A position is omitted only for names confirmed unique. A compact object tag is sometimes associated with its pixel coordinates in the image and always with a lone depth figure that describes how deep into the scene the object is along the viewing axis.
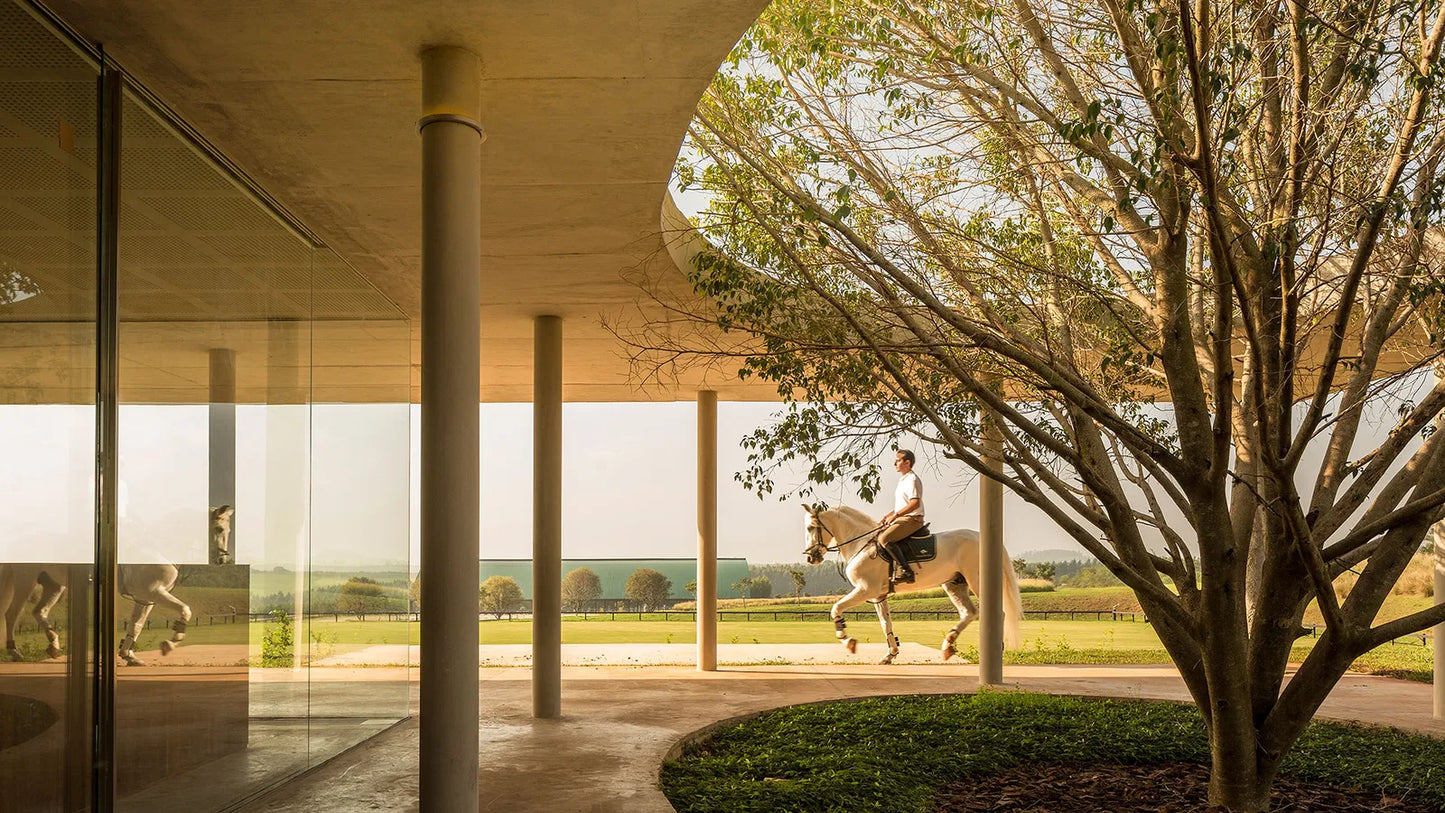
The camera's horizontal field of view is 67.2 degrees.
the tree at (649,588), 26.80
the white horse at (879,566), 14.26
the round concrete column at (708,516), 13.81
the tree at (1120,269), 5.24
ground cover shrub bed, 6.74
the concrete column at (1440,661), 10.18
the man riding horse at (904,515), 13.73
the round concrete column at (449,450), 5.18
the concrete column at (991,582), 12.09
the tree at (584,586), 26.04
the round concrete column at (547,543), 9.73
